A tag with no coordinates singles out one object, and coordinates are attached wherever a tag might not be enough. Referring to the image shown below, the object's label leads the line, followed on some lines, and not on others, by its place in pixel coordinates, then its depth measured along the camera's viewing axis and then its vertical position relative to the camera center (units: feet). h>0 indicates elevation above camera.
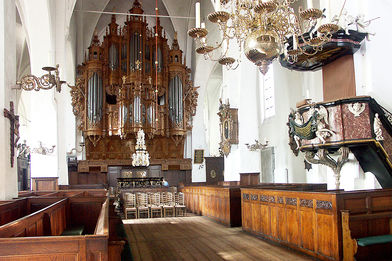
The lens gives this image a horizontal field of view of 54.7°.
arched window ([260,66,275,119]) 54.44 +9.46
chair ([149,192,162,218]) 37.82 -4.53
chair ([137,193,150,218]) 37.11 -4.53
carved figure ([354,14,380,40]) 23.61 +8.08
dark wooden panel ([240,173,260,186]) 38.32 -2.15
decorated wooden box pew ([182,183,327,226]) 29.50 -3.80
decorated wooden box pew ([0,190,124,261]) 8.61 -2.01
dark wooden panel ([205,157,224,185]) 62.08 -1.82
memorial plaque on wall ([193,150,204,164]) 59.21 +0.23
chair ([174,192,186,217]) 38.19 -4.80
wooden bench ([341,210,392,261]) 15.96 -3.62
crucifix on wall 19.29 +1.97
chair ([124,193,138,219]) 38.17 -4.21
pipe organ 55.62 +10.05
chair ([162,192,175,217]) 37.87 -4.57
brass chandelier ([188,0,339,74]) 17.28 +6.41
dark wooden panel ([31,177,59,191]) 37.40 -1.99
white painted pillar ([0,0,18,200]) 18.56 +3.80
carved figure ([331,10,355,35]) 23.85 +8.59
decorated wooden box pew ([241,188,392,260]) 16.62 -3.13
